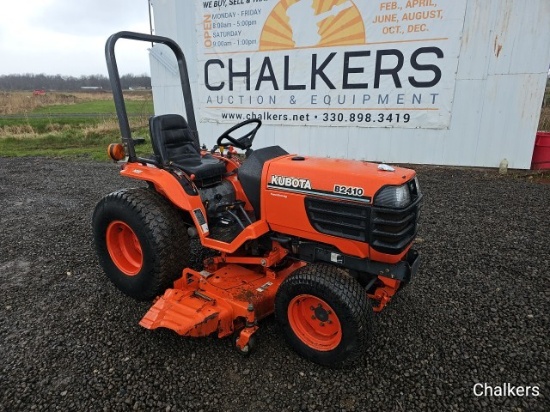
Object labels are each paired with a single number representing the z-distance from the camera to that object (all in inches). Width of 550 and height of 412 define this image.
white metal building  242.7
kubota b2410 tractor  86.7
